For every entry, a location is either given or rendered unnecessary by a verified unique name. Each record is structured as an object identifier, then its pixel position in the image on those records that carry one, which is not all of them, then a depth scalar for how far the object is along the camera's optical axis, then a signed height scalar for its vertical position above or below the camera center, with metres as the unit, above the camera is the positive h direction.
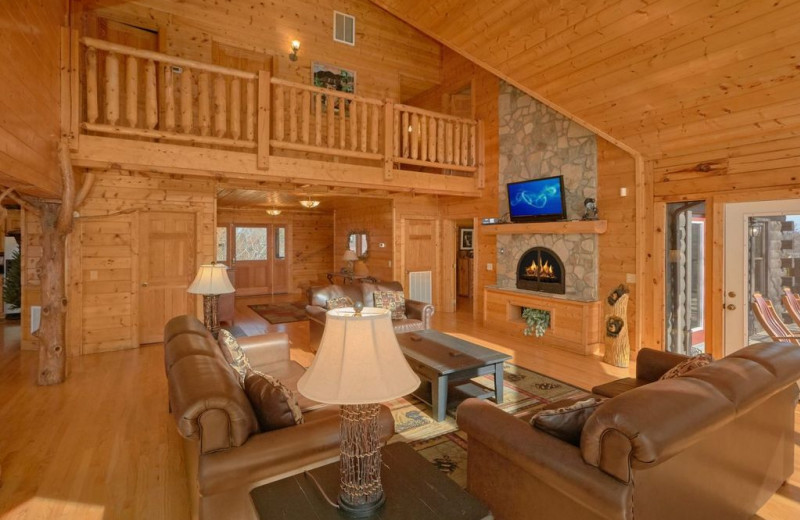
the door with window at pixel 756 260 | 3.86 -0.04
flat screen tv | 5.87 +0.85
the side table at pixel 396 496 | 1.45 -0.88
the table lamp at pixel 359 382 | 1.30 -0.39
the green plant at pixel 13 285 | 6.98 -0.44
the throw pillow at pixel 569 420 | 1.81 -0.72
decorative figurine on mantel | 5.50 +0.63
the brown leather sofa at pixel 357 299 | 5.26 -0.63
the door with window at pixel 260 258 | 11.26 +0.02
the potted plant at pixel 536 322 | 5.93 -0.93
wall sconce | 6.83 +3.43
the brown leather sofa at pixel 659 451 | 1.53 -0.83
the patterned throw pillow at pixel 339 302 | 5.27 -0.56
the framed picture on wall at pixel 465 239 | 10.91 +0.47
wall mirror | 9.21 +0.36
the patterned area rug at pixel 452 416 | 2.85 -1.31
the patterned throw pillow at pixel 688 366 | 2.22 -0.59
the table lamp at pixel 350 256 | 9.10 +0.05
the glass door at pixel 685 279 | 4.74 -0.26
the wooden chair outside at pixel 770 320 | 3.85 -0.61
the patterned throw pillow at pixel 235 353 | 2.67 -0.62
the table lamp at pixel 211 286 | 3.72 -0.24
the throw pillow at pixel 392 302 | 5.57 -0.59
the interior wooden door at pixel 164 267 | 5.85 -0.12
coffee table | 3.40 -0.90
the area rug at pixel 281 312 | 7.97 -1.10
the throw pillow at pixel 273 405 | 1.97 -0.70
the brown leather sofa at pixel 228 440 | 1.69 -0.80
